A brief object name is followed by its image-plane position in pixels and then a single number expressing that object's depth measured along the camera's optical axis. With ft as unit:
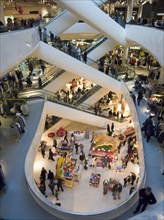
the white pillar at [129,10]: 55.41
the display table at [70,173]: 38.63
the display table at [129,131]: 50.11
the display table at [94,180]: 38.91
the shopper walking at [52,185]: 33.40
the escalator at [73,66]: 36.60
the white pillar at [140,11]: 65.81
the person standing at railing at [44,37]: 36.17
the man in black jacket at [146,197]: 19.22
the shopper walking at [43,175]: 32.38
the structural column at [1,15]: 44.64
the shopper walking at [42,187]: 30.90
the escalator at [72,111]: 42.29
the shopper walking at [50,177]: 33.68
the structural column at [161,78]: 44.07
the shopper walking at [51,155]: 45.20
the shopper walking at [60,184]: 35.30
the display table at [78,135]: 52.48
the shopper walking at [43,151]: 45.88
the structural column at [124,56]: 61.42
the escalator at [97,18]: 35.22
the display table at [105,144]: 47.19
